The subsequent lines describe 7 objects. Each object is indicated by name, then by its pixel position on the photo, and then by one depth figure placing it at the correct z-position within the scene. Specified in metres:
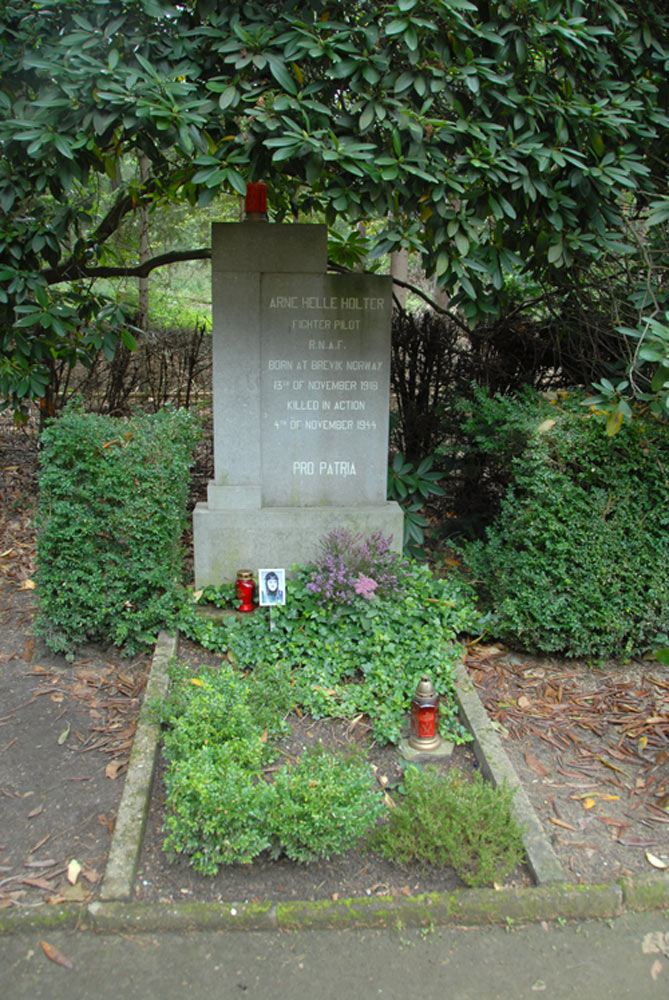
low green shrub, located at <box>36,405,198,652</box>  4.10
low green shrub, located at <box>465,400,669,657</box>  4.18
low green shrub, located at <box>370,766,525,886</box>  2.80
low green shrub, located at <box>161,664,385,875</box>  2.73
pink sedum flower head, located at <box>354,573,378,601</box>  4.26
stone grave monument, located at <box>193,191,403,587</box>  4.62
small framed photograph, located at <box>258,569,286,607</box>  4.41
